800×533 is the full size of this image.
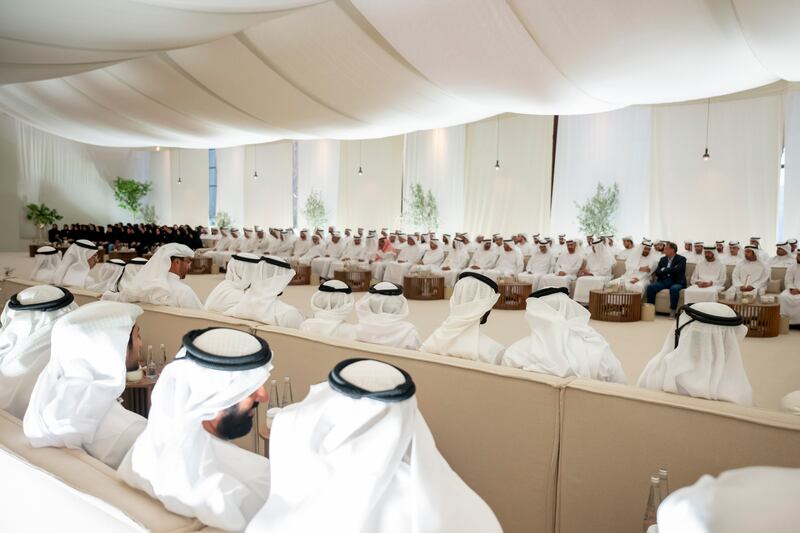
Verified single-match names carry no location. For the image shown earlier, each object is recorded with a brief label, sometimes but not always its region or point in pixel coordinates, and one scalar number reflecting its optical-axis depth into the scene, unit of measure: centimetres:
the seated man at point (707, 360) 250
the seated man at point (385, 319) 396
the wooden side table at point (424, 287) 1008
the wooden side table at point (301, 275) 1211
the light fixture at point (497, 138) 1383
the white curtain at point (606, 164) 1195
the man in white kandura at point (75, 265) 690
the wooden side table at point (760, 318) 719
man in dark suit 874
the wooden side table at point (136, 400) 360
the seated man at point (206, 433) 149
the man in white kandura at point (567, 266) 987
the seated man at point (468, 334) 342
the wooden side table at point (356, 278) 1114
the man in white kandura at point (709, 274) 848
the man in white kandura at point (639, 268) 868
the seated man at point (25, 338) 252
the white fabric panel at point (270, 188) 1808
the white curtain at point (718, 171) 1055
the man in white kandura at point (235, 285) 512
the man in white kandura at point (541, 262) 1055
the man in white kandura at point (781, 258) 901
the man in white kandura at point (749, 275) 832
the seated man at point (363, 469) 125
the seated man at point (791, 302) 774
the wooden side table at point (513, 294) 920
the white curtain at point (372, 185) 1571
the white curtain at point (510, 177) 1328
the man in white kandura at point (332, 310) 414
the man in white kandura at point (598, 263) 980
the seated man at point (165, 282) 480
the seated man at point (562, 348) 313
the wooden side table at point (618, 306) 805
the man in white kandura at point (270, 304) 443
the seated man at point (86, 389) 189
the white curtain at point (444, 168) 1459
